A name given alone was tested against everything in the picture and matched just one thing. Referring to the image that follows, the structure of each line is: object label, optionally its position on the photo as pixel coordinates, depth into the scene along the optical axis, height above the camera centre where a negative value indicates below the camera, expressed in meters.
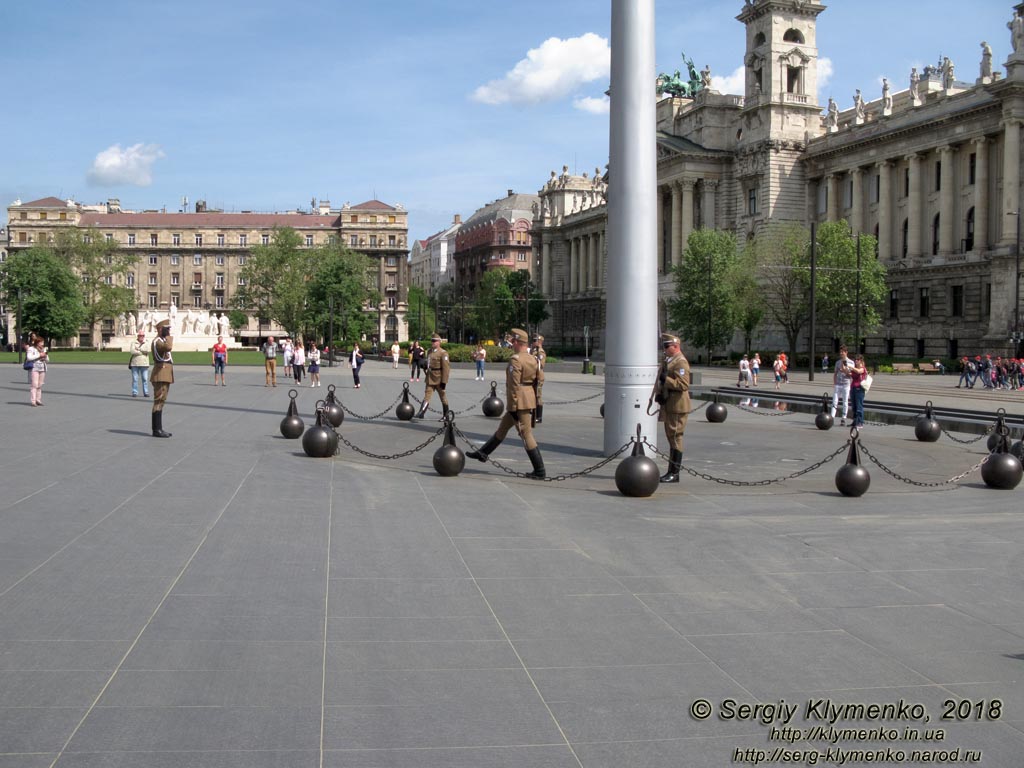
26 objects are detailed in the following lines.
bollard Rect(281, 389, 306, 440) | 17.75 -1.73
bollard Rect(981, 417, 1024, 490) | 12.91 -1.91
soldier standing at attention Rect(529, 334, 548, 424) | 18.99 -0.89
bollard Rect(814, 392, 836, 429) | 22.17 -2.15
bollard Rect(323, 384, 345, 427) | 18.50 -1.59
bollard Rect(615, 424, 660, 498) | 11.82 -1.78
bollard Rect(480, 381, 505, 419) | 24.20 -1.95
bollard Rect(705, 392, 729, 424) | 23.45 -2.08
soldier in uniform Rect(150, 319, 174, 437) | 17.50 -0.85
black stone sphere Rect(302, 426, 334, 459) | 15.28 -1.77
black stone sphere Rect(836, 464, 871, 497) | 12.10 -1.89
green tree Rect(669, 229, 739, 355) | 66.62 +2.20
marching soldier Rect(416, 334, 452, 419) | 20.50 -0.90
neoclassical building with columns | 59.97 +10.74
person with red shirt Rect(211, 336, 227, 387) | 36.38 -1.08
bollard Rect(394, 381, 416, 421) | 22.59 -1.89
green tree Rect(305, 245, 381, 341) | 91.75 +2.96
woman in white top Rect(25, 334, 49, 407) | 24.94 -0.93
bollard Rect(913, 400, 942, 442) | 19.39 -2.08
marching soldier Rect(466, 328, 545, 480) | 13.45 -0.92
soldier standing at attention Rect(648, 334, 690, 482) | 13.44 -0.96
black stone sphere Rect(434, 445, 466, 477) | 13.32 -1.80
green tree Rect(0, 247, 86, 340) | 92.56 +3.33
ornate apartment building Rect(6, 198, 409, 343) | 133.00 +10.51
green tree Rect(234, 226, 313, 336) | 100.75 +5.15
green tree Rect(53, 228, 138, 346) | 105.00 +6.19
